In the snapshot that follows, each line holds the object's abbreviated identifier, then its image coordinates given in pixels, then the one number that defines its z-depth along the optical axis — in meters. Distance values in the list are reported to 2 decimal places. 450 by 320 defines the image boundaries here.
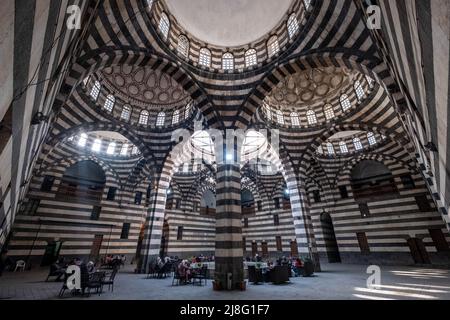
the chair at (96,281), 6.03
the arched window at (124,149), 17.01
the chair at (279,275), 7.96
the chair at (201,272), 7.82
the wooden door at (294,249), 18.69
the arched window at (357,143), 15.79
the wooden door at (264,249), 20.64
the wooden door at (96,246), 15.29
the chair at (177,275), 7.94
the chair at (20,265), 11.68
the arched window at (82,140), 15.37
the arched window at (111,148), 16.71
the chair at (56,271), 8.41
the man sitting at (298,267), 10.14
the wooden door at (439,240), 12.71
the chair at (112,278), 6.47
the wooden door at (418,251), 13.20
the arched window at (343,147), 16.33
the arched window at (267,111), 13.90
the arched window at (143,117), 14.43
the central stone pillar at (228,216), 6.94
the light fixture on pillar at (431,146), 4.09
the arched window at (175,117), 14.47
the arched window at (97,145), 16.11
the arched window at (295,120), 14.47
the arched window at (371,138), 15.12
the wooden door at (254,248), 21.56
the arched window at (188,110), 13.81
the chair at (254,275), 8.20
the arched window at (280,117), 14.48
